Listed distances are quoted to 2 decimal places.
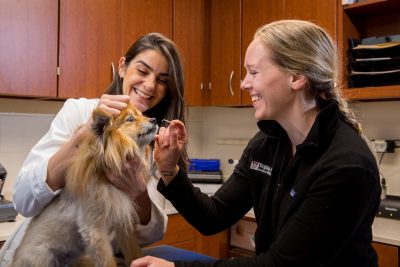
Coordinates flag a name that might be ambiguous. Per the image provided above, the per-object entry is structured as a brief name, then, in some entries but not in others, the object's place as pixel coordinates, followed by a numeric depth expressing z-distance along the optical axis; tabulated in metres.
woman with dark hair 1.26
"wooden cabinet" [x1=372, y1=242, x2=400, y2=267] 2.02
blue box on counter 3.55
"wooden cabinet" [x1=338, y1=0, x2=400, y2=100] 2.47
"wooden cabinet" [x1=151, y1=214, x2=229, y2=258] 2.79
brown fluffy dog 1.22
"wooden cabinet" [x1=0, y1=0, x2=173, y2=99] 2.33
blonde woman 1.08
